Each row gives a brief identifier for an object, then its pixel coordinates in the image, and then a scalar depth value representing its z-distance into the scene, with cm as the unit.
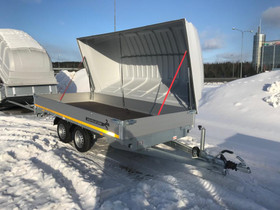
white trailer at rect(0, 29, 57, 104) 962
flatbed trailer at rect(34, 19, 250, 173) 377
